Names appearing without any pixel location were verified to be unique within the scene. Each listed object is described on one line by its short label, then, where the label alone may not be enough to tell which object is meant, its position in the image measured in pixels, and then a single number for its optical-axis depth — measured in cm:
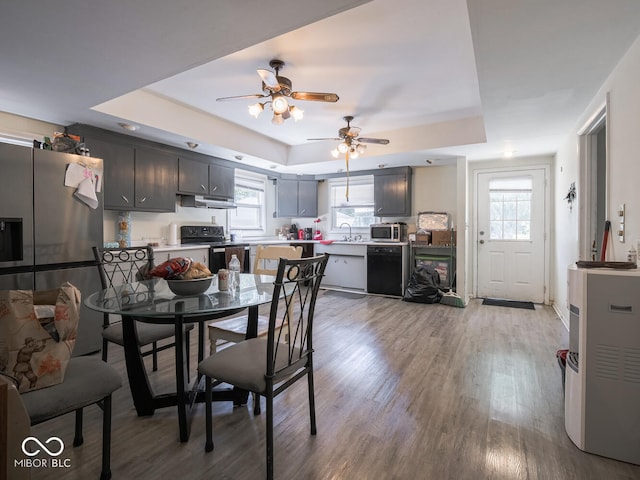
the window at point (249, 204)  564
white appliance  157
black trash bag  486
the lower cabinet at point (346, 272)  555
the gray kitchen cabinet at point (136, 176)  354
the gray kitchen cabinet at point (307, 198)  626
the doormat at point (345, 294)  529
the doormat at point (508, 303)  459
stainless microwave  552
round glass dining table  162
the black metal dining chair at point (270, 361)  147
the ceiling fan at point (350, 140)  396
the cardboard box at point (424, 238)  524
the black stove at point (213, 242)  449
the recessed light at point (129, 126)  335
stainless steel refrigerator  249
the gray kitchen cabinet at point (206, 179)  437
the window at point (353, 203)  611
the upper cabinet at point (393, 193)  549
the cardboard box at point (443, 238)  505
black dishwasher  519
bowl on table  186
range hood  455
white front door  480
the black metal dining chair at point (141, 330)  204
